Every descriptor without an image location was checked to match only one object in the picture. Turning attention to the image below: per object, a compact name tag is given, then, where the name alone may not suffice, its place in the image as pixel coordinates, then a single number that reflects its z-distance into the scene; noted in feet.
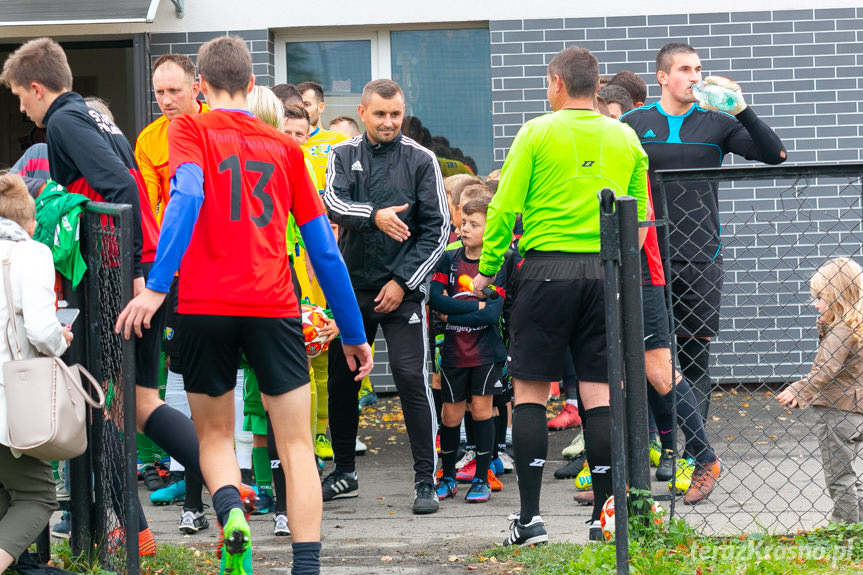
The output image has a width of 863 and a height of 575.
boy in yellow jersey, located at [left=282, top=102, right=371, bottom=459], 44.04
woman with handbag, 26.55
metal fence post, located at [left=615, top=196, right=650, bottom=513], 27.84
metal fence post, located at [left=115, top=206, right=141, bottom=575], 25.88
